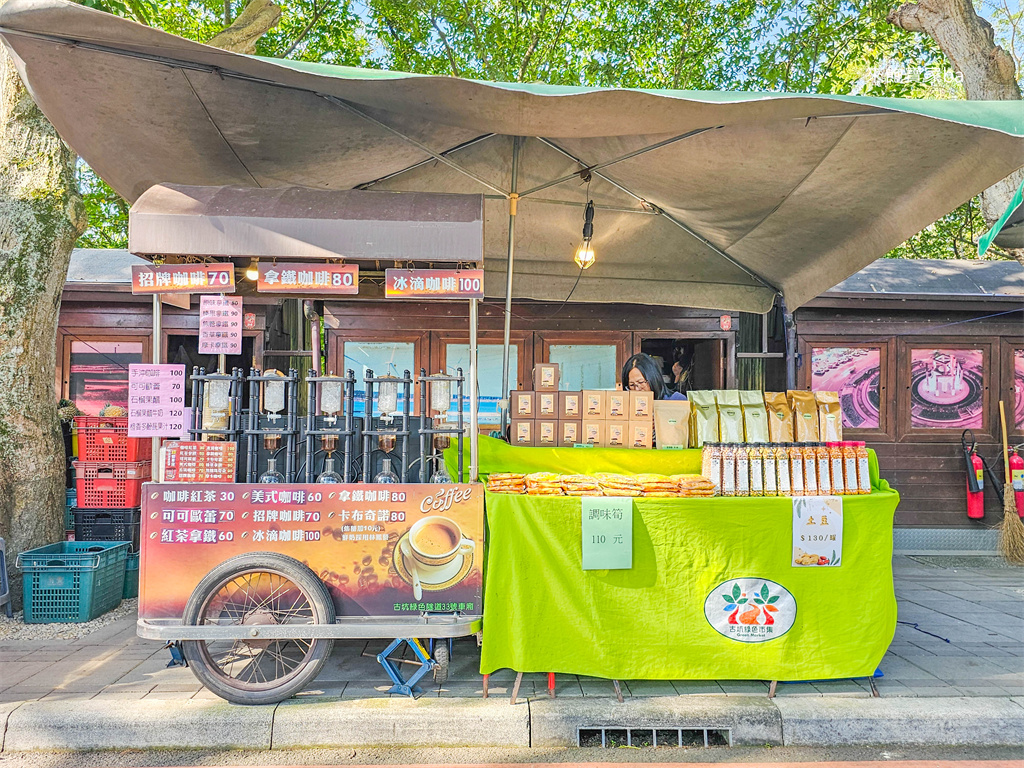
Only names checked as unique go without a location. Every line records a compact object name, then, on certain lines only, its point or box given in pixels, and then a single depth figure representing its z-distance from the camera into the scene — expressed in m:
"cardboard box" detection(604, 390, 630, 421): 4.79
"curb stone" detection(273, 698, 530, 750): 3.49
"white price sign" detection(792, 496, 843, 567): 3.84
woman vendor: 5.28
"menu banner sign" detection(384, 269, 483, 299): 3.80
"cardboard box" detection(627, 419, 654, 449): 4.75
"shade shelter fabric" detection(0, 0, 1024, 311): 3.37
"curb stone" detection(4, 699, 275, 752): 3.45
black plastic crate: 6.05
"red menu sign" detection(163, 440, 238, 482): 3.72
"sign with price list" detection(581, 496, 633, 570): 3.73
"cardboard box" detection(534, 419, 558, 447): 4.82
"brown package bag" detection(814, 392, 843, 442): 4.81
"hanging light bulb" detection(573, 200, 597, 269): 5.27
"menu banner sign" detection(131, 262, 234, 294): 3.75
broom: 7.83
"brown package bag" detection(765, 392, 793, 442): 4.84
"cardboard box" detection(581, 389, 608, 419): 4.79
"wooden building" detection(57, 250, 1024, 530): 7.98
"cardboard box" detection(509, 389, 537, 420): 4.86
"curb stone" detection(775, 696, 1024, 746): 3.59
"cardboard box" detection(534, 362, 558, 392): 4.92
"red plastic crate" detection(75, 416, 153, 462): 6.03
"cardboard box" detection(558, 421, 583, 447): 4.82
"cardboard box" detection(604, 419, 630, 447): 4.78
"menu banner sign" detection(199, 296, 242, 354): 3.90
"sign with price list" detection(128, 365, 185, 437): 3.81
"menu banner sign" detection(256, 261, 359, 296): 3.79
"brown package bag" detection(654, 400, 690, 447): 4.80
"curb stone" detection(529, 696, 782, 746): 3.55
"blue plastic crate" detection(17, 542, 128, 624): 5.07
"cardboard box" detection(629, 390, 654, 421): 4.76
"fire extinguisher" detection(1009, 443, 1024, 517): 7.99
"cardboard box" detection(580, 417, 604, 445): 4.79
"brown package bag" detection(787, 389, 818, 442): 4.83
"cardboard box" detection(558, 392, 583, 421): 4.83
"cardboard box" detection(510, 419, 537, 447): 4.85
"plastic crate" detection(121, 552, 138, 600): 5.84
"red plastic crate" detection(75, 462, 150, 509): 6.04
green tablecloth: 3.75
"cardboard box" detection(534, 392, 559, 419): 4.83
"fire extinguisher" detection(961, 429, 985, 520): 8.03
